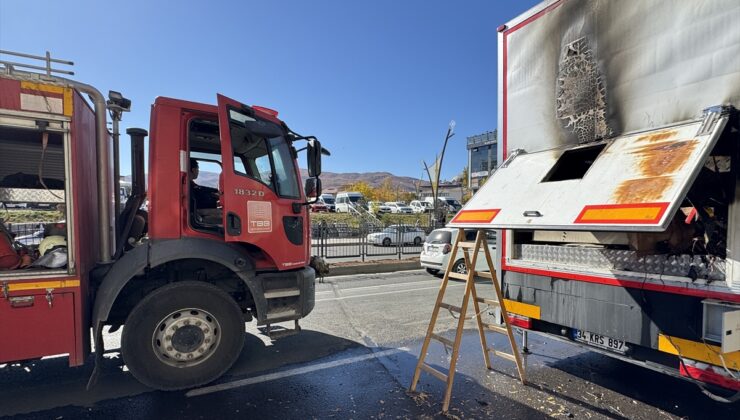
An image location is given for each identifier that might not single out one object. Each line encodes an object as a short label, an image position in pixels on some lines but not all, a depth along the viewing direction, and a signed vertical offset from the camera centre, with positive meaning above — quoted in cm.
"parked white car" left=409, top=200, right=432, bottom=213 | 4404 -54
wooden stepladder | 329 -105
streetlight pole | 2125 +216
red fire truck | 311 -30
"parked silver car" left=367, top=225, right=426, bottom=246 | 1449 -145
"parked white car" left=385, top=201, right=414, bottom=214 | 4405 -87
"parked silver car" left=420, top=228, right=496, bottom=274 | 1010 -146
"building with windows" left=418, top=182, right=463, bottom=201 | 6612 +238
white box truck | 244 +12
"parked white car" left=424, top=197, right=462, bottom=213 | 4029 -16
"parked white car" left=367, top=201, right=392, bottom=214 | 3909 -68
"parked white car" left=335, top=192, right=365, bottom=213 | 4008 +3
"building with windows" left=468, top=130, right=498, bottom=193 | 5418 +837
